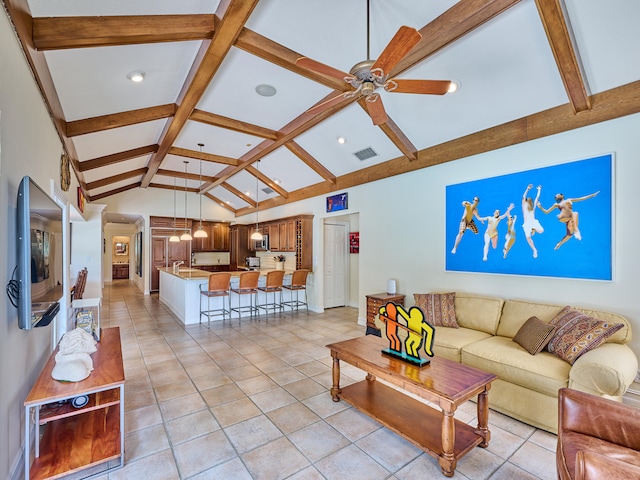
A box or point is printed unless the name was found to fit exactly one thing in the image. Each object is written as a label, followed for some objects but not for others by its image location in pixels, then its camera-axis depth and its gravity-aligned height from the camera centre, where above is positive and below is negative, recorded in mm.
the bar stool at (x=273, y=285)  6422 -955
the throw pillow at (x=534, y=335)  2791 -911
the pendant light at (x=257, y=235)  7323 +127
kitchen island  5961 -1119
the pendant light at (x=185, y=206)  7755 +1181
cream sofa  2262 -1075
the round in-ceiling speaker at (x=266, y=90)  3939 +2001
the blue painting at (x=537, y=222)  3045 +203
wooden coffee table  2016 -1284
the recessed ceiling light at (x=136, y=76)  3118 +1731
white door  7274 -592
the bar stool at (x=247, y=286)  6109 -938
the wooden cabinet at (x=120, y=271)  13802 -1410
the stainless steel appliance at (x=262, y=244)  8852 -113
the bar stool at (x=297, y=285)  6785 -1021
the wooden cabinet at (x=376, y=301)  4832 -994
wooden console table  1875 -1405
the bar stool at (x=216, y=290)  5750 -957
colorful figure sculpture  2369 -741
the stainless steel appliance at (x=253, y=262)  9836 -715
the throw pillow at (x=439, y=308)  3791 -879
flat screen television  1780 -108
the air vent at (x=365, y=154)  5199 +1526
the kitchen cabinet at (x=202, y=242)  10828 -59
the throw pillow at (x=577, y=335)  2543 -827
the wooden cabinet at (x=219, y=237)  11242 +126
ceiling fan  2086 +1284
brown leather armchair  1528 -1051
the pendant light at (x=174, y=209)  10175 +1047
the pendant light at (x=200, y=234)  7264 +154
